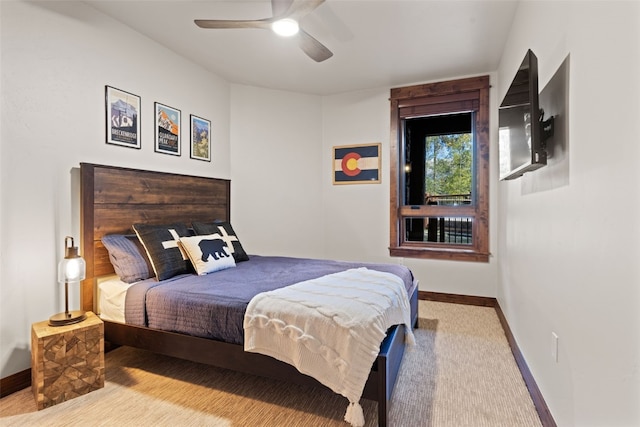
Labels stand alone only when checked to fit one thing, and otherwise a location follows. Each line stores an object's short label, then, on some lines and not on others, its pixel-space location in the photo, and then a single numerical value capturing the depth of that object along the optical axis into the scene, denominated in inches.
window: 151.8
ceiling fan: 80.7
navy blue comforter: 76.7
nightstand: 72.7
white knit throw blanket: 61.8
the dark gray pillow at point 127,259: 96.0
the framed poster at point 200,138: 140.9
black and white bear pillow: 103.9
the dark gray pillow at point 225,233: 121.1
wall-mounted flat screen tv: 63.6
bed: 69.2
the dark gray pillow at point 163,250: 98.3
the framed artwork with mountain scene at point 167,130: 124.3
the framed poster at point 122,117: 106.1
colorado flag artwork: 171.2
